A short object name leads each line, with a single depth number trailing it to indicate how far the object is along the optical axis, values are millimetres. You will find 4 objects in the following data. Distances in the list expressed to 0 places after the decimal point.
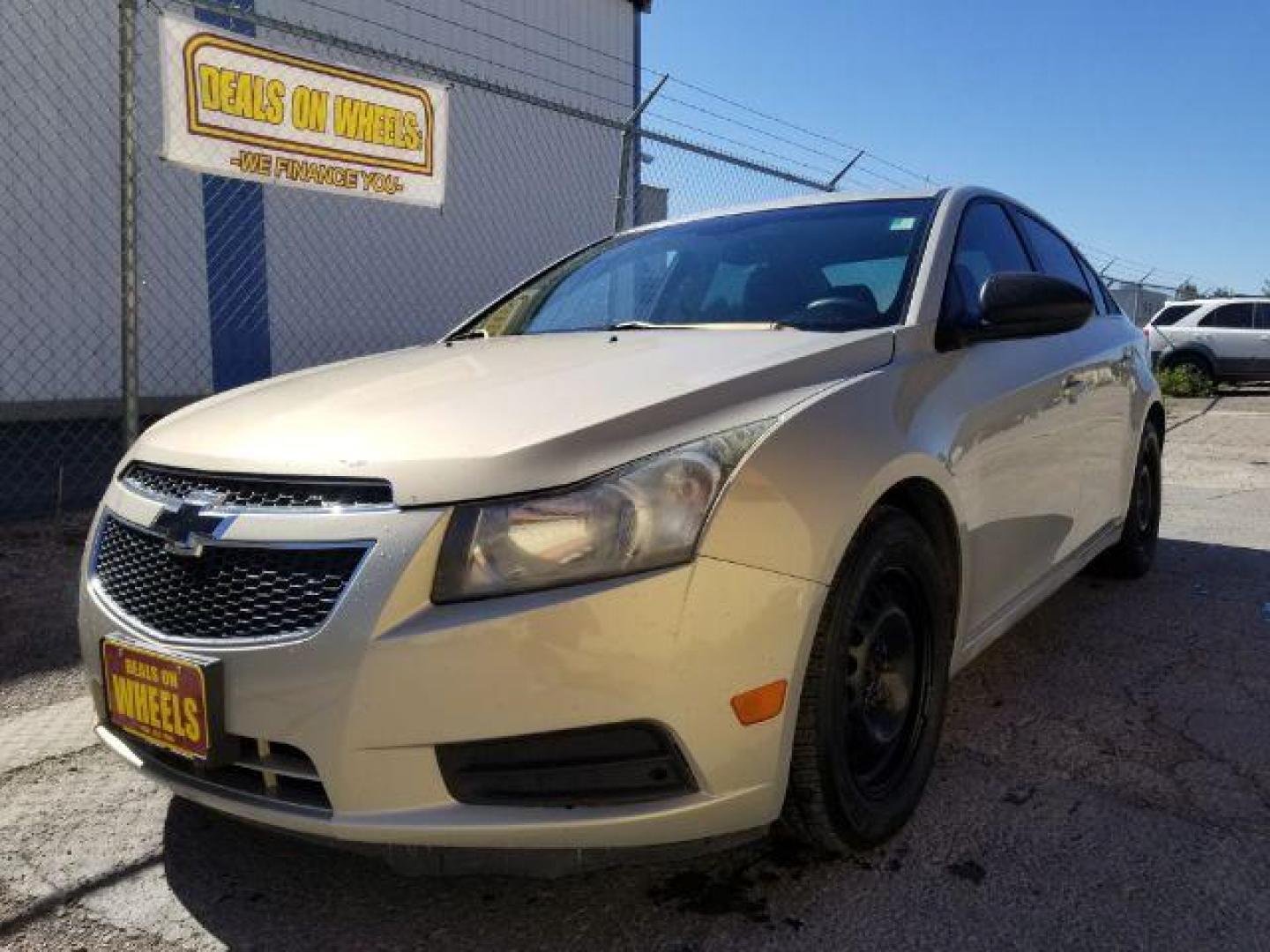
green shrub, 16766
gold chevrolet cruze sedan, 1683
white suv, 16922
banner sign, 5207
